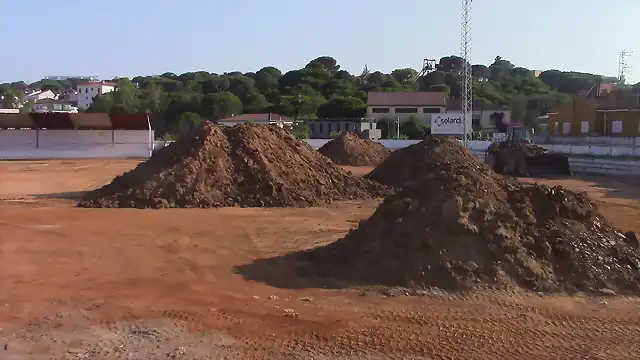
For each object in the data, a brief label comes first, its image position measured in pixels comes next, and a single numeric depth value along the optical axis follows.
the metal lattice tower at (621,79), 71.18
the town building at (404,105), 89.88
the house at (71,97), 159.38
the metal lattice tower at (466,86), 53.04
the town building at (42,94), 175.94
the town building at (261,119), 80.50
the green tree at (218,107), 97.75
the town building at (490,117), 90.25
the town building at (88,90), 156.00
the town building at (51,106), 128.81
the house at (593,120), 49.69
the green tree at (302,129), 69.18
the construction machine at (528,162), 37.47
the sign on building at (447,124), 64.25
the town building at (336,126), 79.36
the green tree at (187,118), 87.44
